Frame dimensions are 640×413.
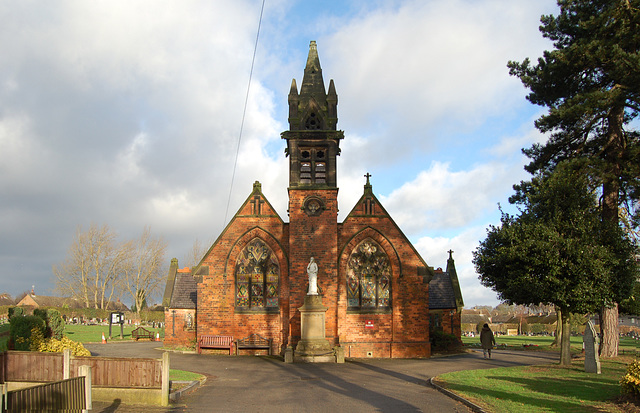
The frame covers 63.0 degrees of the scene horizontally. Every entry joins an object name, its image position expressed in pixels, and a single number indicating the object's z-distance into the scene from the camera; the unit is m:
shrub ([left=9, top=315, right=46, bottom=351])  17.28
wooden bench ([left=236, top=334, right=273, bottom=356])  26.25
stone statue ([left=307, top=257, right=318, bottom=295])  24.41
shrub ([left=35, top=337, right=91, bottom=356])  16.92
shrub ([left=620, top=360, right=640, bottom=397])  11.28
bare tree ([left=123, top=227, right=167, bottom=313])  66.31
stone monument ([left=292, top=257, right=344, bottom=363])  23.38
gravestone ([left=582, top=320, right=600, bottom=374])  16.92
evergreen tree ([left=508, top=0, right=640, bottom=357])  20.19
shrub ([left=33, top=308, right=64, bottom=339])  18.28
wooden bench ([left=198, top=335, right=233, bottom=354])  26.22
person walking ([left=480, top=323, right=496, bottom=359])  24.94
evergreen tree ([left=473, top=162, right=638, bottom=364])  17.88
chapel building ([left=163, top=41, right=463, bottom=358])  26.25
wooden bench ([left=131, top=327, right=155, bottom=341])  38.44
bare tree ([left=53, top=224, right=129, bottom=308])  65.81
